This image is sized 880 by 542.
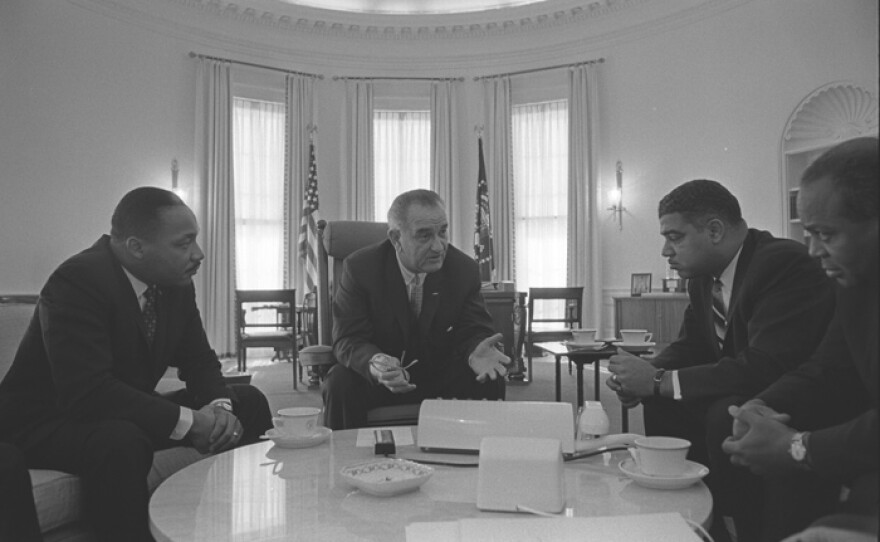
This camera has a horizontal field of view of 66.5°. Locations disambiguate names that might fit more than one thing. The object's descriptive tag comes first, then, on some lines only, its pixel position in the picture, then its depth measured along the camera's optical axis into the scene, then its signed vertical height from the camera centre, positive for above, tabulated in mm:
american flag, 7469 +574
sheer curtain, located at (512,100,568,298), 7980 +1070
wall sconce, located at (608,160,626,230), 7566 +918
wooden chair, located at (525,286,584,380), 5848 -309
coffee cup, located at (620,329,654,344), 3461 -288
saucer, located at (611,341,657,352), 3408 -339
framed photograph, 7020 -28
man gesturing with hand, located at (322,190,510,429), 2465 -120
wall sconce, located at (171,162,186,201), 7117 +1090
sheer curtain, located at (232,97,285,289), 7672 +1036
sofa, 1554 -527
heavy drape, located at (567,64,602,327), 7676 +1049
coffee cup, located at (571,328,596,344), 3527 -293
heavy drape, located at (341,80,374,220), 8086 +1564
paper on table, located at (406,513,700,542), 917 -362
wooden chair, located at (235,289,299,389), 5832 -439
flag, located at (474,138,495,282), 7141 +508
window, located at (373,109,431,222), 8234 +1583
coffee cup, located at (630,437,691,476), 1353 -359
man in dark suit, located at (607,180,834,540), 1718 -121
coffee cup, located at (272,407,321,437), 1748 -363
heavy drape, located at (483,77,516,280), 8047 +1197
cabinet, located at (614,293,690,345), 5996 -313
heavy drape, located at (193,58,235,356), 7352 +887
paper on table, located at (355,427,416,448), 1758 -426
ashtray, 1298 -392
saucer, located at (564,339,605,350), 3488 -335
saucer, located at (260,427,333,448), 1721 -407
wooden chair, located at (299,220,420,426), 3152 +164
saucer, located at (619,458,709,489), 1318 -394
